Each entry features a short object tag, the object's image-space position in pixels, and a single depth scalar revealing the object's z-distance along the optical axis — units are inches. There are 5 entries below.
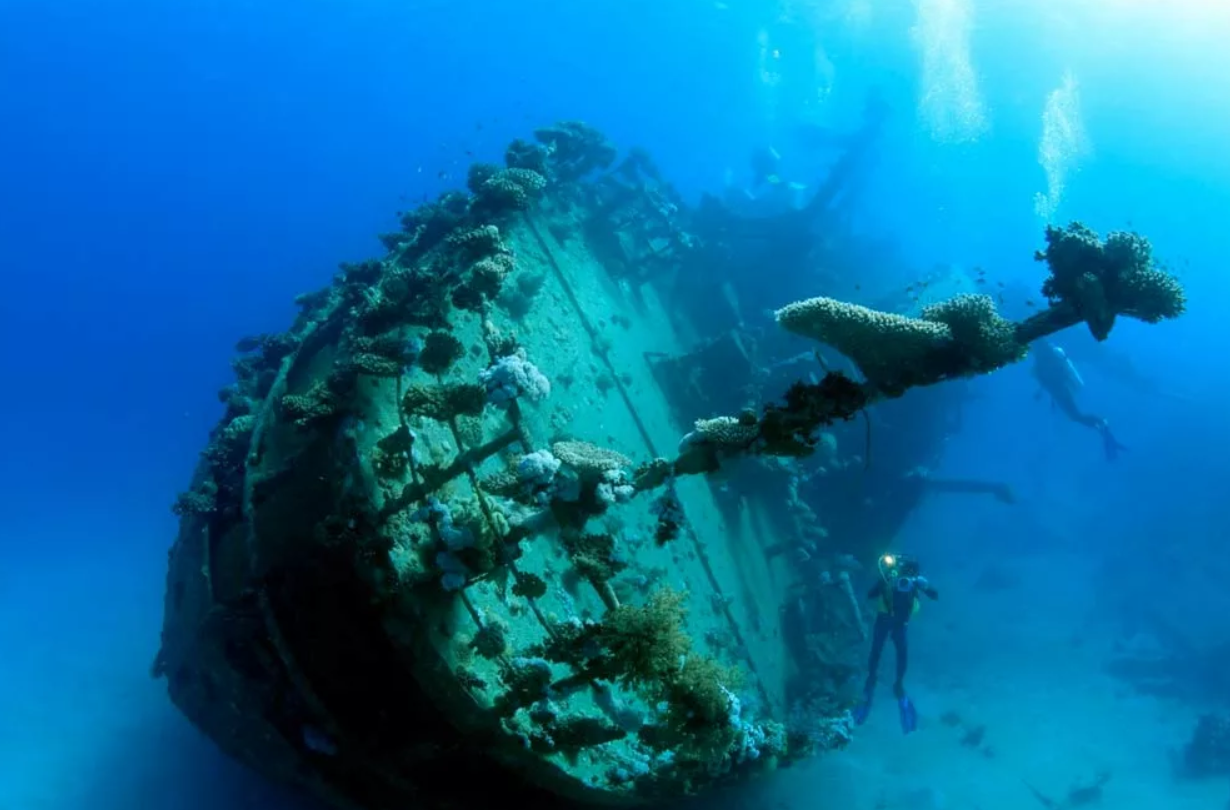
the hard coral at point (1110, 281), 192.2
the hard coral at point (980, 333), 188.4
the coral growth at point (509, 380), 242.1
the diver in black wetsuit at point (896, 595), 550.0
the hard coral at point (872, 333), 189.5
